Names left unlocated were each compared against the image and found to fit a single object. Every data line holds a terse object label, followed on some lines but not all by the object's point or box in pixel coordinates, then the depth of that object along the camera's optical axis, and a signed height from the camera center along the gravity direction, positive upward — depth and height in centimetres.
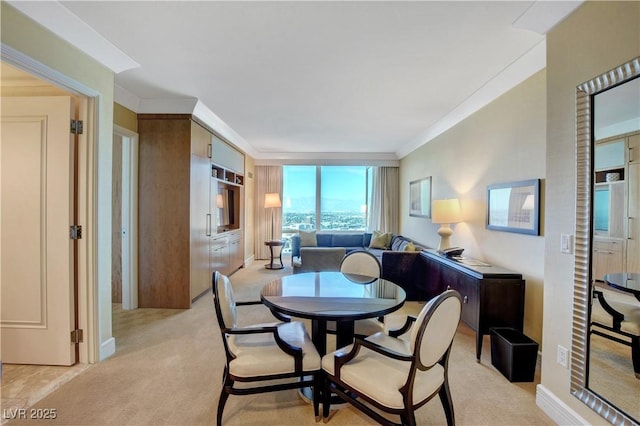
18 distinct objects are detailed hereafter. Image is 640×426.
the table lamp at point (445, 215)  363 -4
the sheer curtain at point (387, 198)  700 +33
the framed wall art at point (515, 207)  244 +5
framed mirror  141 -7
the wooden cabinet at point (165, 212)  366 -4
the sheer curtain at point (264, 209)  717 +3
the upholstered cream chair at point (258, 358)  164 -88
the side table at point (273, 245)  611 -77
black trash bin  214 -112
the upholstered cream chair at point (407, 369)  137 -86
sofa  391 -79
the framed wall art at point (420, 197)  497 +27
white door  228 -11
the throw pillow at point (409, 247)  416 -54
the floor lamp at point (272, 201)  674 +22
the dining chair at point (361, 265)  280 -55
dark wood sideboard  245 -77
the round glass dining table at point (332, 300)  169 -61
